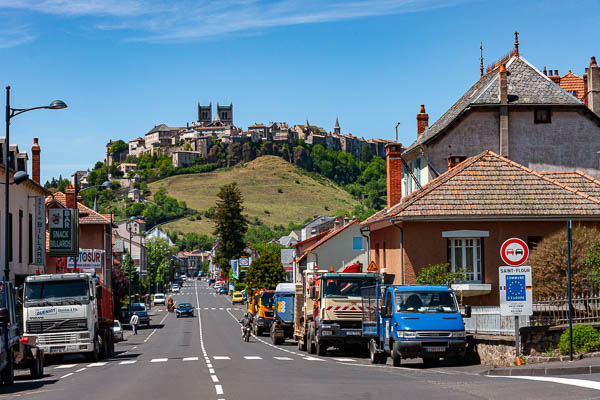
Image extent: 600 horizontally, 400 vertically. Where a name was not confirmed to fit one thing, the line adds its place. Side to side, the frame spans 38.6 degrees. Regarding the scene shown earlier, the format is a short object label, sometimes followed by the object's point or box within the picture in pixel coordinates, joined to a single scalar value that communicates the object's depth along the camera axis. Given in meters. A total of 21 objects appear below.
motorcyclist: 46.19
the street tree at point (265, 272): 95.56
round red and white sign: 19.66
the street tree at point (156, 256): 144.00
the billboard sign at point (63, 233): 45.16
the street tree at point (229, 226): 139.25
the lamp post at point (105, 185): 40.39
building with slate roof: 41.72
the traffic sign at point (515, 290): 19.52
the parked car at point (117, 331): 48.71
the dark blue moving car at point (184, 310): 88.19
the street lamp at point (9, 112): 28.42
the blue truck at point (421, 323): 22.36
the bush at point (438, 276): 30.62
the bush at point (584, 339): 19.91
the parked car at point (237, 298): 116.08
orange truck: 53.12
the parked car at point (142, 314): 71.38
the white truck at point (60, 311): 28.09
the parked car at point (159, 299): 122.19
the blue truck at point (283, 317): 42.91
